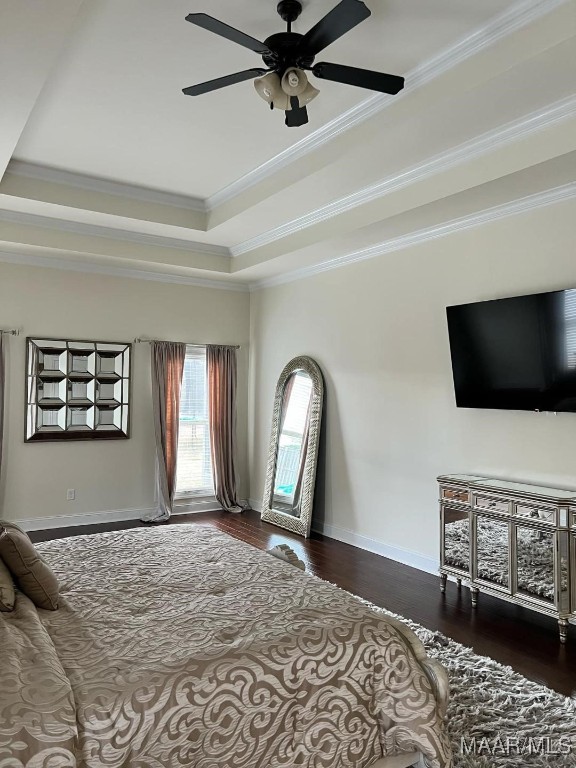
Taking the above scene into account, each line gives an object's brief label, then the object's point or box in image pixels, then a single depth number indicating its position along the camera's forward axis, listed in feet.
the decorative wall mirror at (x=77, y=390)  19.45
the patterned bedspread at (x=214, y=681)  5.38
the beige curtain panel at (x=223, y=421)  23.13
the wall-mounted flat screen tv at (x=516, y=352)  12.31
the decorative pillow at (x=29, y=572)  7.55
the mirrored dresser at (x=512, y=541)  11.32
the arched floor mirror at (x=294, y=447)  19.81
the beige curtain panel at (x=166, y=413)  21.48
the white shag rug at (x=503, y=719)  7.68
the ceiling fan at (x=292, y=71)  8.30
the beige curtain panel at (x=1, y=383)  18.74
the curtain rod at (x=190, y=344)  21.49
